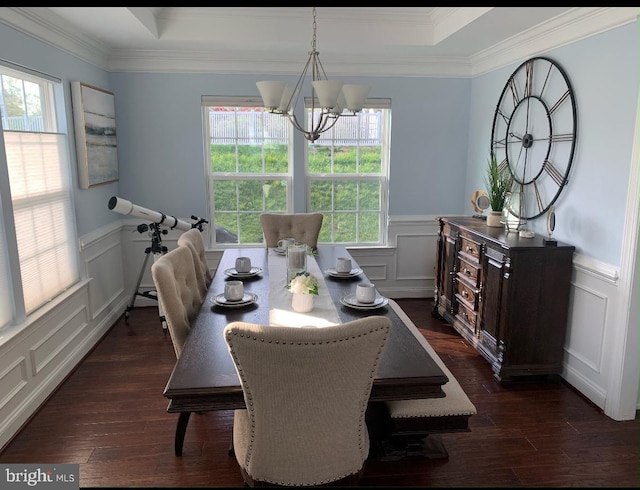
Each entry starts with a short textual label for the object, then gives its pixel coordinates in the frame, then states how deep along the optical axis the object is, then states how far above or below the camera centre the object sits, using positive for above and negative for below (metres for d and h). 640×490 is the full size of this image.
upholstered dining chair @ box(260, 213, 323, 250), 3.95 -0.56
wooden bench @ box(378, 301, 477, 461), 1.93 -1.04
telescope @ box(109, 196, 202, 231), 3.58 -0.44
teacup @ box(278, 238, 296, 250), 2.92 -0.52
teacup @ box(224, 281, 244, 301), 2.39 -0.66
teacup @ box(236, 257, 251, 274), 2.96 -0.65
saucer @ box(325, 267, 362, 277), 2.89 -0.69
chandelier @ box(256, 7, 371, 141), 2.36 +0.34
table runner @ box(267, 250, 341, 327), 2.14 -0.73
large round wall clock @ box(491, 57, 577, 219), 3.12 +0.20
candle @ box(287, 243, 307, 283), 2.67 -0.55
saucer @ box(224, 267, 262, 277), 2.92 -0.70
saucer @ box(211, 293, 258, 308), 2.35 -0.71
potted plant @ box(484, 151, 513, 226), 3.65 -0.27
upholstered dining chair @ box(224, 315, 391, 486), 1.37 -0.75
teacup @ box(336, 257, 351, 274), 2.91 -0.65
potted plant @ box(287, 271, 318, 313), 2.21 -0.62
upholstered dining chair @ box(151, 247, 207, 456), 2.10 -0.66
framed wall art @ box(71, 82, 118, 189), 3.44 +0.22
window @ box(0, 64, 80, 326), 2.58 -0.21
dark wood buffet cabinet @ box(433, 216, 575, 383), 2.98 -0.93
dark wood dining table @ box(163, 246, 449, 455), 1.59 -0.76
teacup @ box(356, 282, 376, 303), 2.37 -0.67
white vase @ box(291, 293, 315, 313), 2.25 -0.68
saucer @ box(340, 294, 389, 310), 2.32 -0.72
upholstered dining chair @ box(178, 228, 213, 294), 2.91 -0.59
